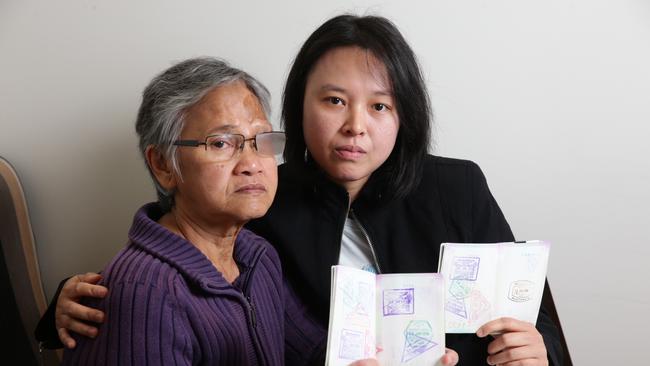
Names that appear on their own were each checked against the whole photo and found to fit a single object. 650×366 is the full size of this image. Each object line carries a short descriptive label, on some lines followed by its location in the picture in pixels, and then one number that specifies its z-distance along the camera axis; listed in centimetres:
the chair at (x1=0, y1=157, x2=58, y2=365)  177
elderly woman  102
